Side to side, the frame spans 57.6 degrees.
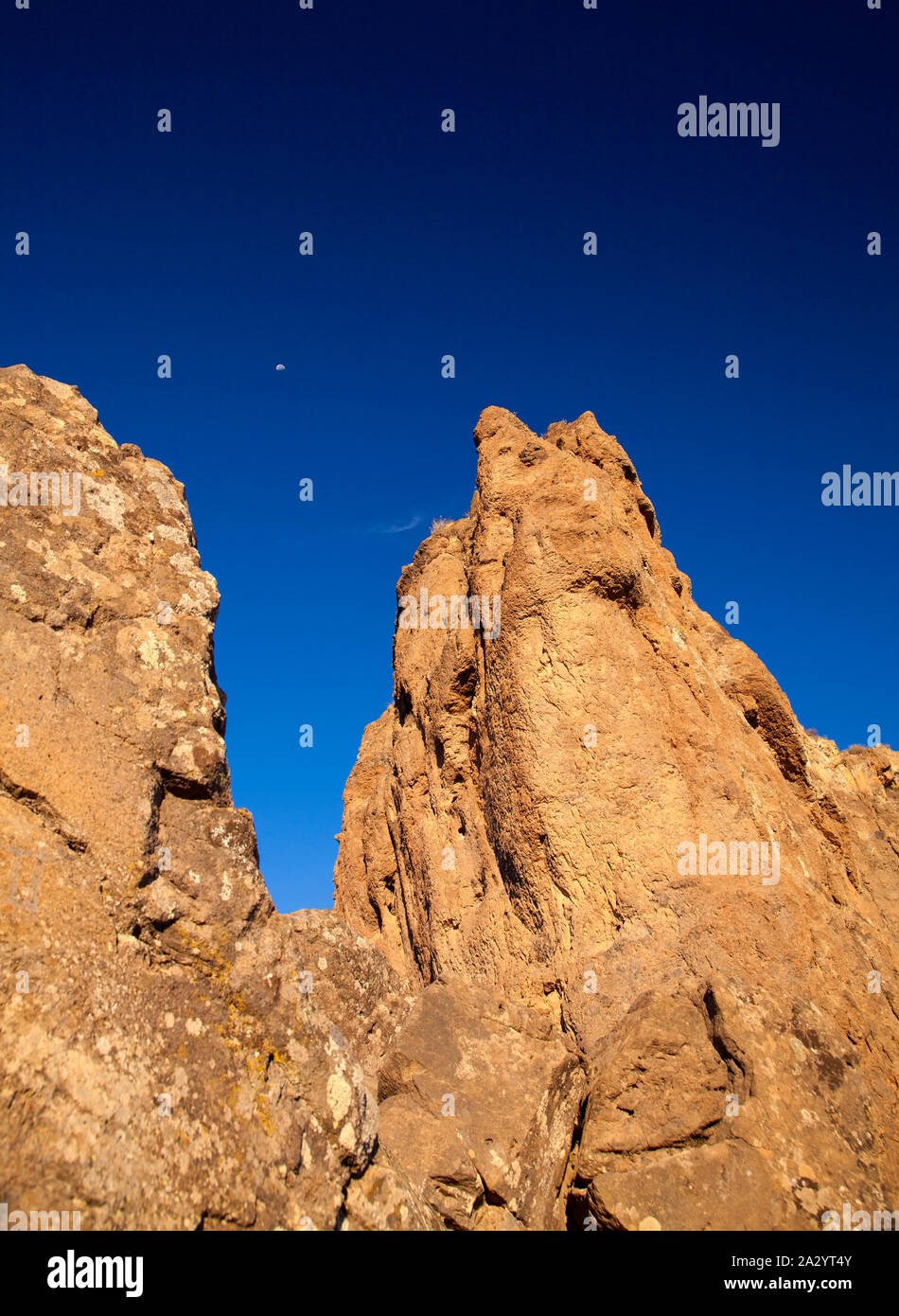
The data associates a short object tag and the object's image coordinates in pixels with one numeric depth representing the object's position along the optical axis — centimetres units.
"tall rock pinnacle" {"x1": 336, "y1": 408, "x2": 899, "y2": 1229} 595
